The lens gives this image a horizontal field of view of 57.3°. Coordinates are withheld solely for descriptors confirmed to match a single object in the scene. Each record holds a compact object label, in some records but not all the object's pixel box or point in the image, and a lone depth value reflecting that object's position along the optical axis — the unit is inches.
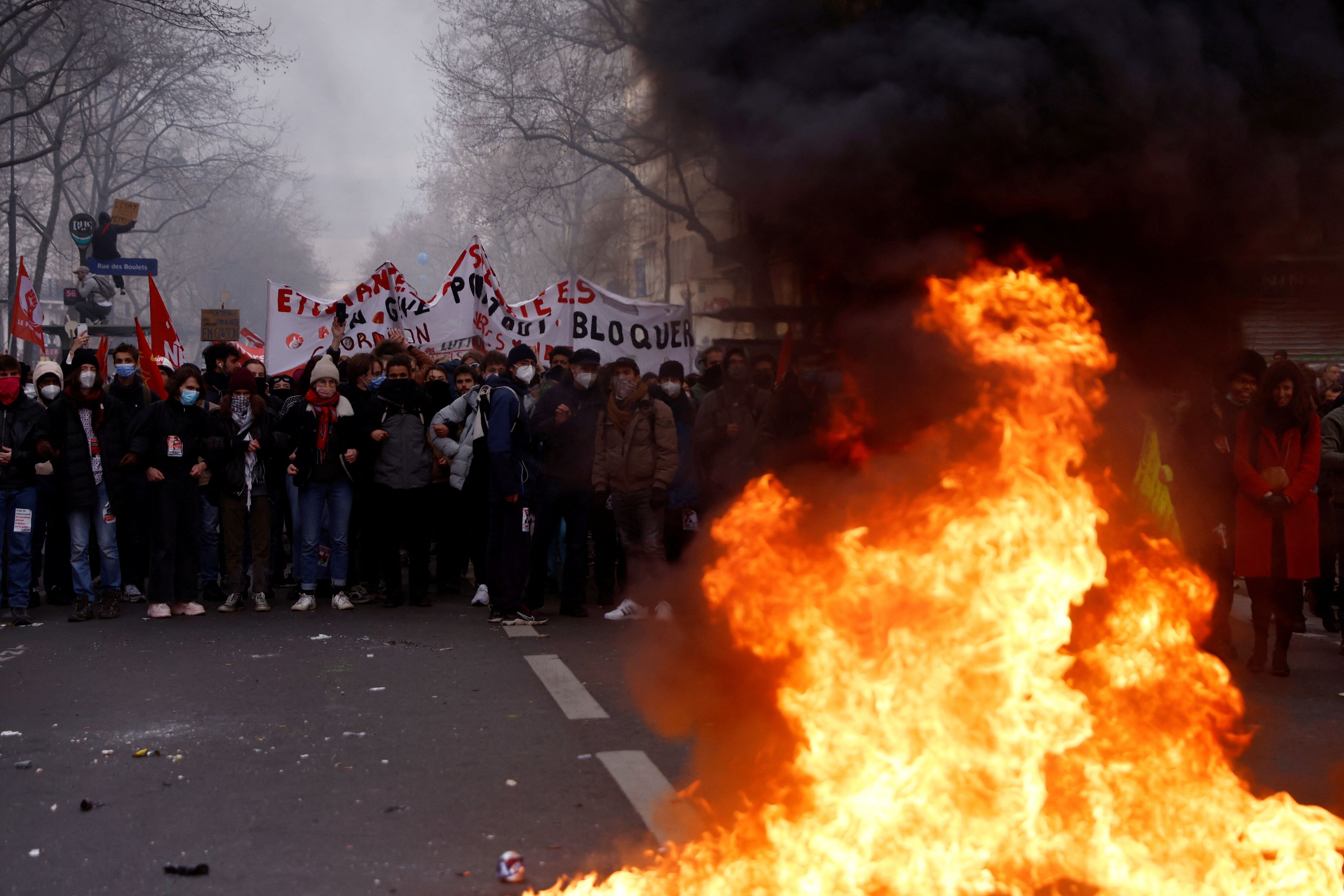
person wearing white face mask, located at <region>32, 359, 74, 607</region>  366.0
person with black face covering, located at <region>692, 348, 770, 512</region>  335.9
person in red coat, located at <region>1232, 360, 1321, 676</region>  288.0
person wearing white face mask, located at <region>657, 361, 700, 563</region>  364.8
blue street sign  615.2
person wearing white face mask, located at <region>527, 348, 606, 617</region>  350.6
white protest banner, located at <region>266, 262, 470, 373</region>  536.7
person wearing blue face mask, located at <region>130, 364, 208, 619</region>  356.5
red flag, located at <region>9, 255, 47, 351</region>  546.9
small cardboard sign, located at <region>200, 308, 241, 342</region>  729.6
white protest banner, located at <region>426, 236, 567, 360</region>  548.1
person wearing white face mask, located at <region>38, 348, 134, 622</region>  356.5
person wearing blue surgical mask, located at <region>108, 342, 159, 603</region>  372.8
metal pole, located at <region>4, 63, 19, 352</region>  1082.1
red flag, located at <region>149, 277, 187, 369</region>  545.3
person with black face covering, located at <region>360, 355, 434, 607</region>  371.6
